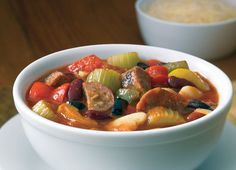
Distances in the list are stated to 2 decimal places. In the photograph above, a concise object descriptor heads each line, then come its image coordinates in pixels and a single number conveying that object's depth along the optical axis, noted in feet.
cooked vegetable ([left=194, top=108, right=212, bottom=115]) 1.64
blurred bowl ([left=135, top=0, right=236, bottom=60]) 2.56
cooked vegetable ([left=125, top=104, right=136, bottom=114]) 1.67
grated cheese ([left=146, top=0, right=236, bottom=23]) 2.64
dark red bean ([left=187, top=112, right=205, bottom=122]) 1.63
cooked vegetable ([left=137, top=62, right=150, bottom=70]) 1.86
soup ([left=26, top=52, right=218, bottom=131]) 1.62
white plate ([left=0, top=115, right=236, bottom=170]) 1.70
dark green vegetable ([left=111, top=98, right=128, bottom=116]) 1.66
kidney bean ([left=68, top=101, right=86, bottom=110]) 1.68
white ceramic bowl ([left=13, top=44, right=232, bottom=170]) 1.53
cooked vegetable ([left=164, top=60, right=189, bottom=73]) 1.83
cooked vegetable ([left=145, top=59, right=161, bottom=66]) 1.89
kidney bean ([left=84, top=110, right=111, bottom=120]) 1.63
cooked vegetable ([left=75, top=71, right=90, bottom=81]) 1.83
